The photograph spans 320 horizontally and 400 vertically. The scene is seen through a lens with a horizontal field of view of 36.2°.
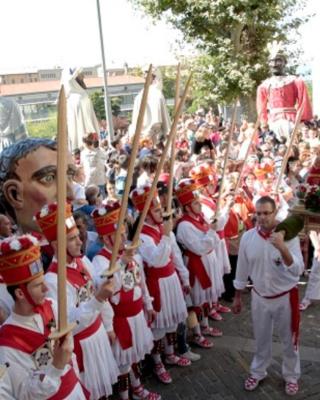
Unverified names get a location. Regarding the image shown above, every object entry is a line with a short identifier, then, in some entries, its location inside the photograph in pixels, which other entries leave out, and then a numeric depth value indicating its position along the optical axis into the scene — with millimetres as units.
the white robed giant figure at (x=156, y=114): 8117
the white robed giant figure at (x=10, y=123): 4691
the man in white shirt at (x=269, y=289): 3933
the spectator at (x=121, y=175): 5961
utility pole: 9609
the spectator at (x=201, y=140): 8797
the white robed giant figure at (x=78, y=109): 7430
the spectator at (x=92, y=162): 7531
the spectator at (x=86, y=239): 3859
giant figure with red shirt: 7203
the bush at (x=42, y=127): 20122
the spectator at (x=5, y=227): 3336
